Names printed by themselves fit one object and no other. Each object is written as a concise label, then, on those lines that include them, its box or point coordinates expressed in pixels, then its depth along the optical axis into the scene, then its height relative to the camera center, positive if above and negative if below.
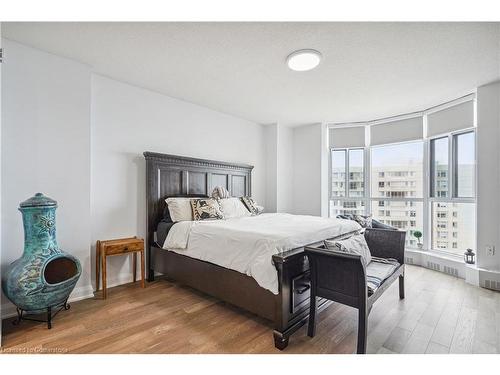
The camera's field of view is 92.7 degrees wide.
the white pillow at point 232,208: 3.46 -0.32
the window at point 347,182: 4.83 +0.11
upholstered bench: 1.61 -0.74
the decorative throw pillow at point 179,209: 3.05 -0.29
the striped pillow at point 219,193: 3.65 -0.09
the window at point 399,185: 4.17 +0.05
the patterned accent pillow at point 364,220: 3.76 -0.53
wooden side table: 2.59 -0.71
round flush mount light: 2.29 +1.29
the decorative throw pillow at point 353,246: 1.95 -0.50
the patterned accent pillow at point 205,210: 3.13 -0.31
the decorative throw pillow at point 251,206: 3.85 -0.31
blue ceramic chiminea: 1.92 -0.67
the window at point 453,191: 3.49 -0.05
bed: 1.85 -0.60
